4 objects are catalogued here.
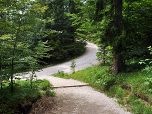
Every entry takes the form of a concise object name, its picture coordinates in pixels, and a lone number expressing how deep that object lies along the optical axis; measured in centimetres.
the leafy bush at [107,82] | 638
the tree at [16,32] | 398
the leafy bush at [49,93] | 557
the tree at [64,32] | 1789
